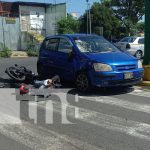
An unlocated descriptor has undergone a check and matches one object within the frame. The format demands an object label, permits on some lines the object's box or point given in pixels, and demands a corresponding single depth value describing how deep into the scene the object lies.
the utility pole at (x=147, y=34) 7.21
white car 14.38
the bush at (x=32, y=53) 18.95
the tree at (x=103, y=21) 28.88
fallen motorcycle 7.20
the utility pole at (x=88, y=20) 27.31
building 23.62
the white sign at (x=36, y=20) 24.24
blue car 6.03
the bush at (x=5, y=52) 18.00
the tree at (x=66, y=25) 23.25
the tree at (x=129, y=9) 36.45
